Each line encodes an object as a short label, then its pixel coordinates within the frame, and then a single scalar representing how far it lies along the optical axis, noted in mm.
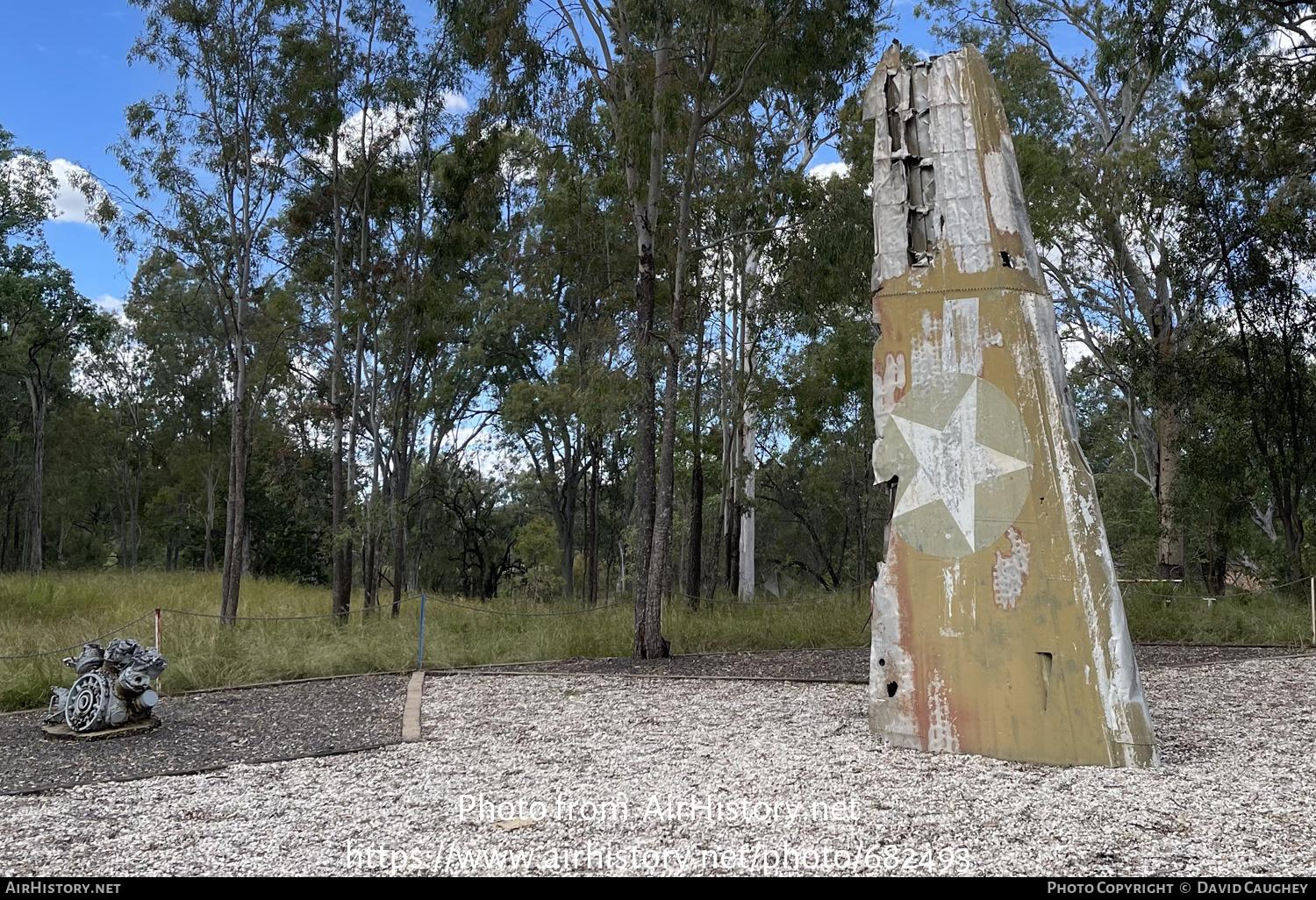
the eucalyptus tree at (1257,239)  12398
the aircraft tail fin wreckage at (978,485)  4988
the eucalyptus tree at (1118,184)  13711
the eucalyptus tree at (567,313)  11250
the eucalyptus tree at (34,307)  20188
